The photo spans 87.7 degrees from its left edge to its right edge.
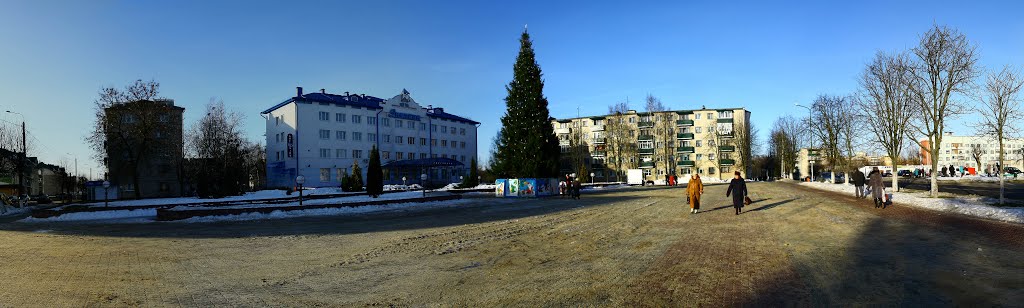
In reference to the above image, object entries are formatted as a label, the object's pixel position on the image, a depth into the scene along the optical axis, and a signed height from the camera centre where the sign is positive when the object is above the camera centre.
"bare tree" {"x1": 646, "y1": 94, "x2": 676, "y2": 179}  80.31 +4.94
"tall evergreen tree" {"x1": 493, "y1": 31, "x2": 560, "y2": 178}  36.56 +2.67
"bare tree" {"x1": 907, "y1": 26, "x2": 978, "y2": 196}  22.69 +3.50
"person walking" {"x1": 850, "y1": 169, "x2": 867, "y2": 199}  24.89 -0.90
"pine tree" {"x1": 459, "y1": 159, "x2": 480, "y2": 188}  50.31 -1.17
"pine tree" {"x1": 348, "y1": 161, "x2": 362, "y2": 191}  43.41 -0.83
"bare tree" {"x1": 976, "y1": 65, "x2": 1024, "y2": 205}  20.22 +1.84
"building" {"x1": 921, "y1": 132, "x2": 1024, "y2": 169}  140.88 +2.03
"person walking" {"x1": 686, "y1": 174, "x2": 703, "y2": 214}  17.41 -0.92
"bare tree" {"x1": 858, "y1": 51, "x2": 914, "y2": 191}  27.62 +2.81
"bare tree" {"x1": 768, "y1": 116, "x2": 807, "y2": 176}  67.78 +2.47
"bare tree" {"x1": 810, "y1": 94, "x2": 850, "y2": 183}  46.03 +3.09
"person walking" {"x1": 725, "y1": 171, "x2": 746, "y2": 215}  16.48 -0.91
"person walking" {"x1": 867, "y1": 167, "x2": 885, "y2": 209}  18.81 -0.92
